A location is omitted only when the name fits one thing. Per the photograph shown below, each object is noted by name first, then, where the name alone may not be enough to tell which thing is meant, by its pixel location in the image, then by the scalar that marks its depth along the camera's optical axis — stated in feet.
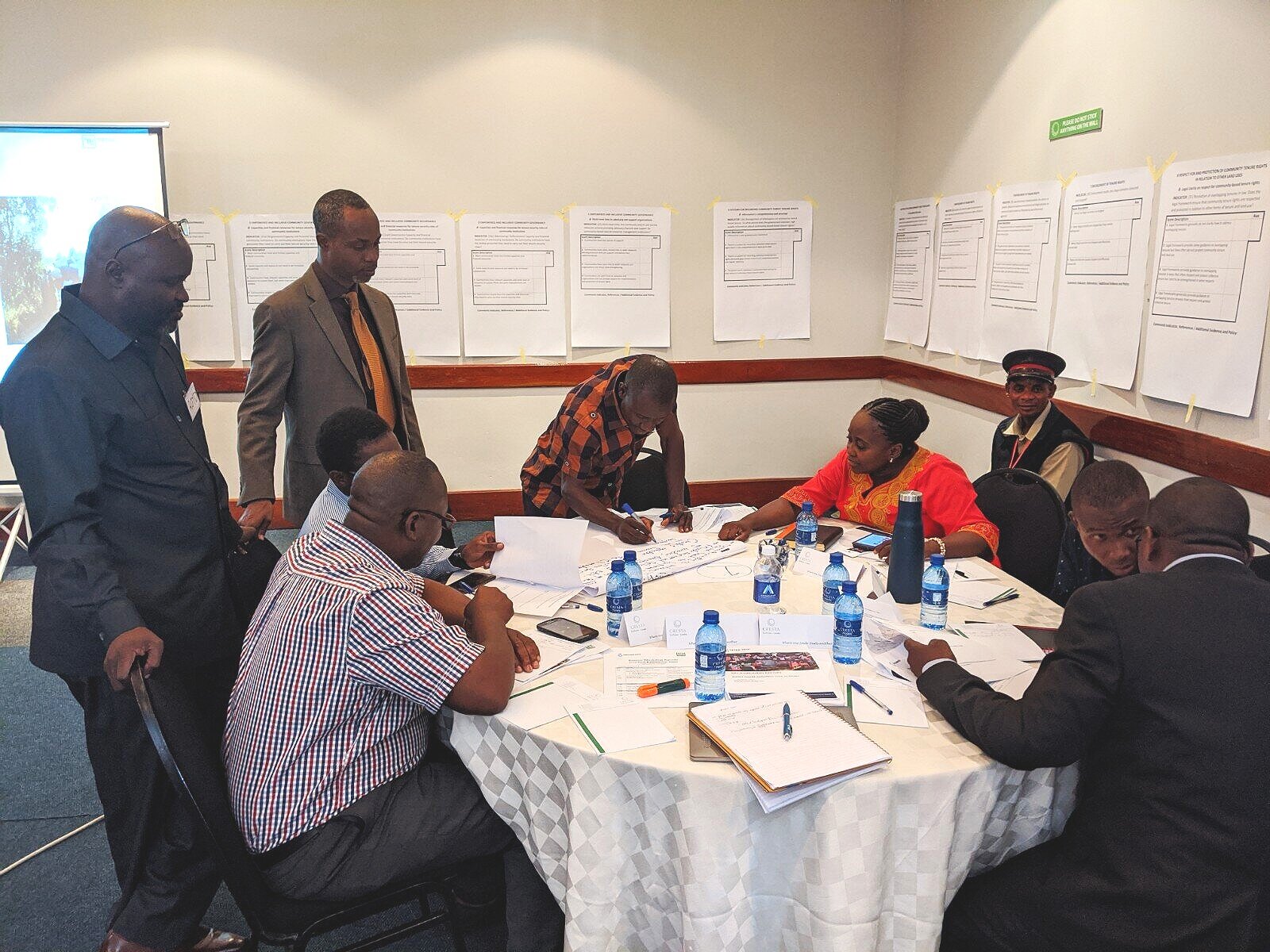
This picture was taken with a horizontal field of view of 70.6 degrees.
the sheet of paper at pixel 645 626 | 6.60
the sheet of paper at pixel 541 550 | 7.50
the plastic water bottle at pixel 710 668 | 5.71
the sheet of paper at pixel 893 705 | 5.46
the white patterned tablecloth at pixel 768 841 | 4.84
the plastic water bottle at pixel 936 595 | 6.80
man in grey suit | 10.04
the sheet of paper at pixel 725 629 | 6.59
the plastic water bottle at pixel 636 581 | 7.29
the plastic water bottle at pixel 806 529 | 8.92
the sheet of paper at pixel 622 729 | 5.19
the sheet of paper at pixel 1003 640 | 6.39
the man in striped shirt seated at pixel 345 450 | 7.67
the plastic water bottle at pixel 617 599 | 6.77
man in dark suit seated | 4.41
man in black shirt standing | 6.10
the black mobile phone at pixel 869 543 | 8.70
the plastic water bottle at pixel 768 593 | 7.25
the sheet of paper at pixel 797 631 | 6.57
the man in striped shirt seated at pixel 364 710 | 5.22
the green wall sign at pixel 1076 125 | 11.56
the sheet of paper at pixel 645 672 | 5.76
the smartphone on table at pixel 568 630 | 6.68
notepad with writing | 4.81
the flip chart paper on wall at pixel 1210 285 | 9.30
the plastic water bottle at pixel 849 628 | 6.25
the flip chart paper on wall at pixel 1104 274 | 10.90
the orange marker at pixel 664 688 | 5.80
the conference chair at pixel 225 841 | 4.87
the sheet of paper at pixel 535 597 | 7.19
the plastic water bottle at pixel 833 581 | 7.27
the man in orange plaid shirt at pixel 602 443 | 9.29
